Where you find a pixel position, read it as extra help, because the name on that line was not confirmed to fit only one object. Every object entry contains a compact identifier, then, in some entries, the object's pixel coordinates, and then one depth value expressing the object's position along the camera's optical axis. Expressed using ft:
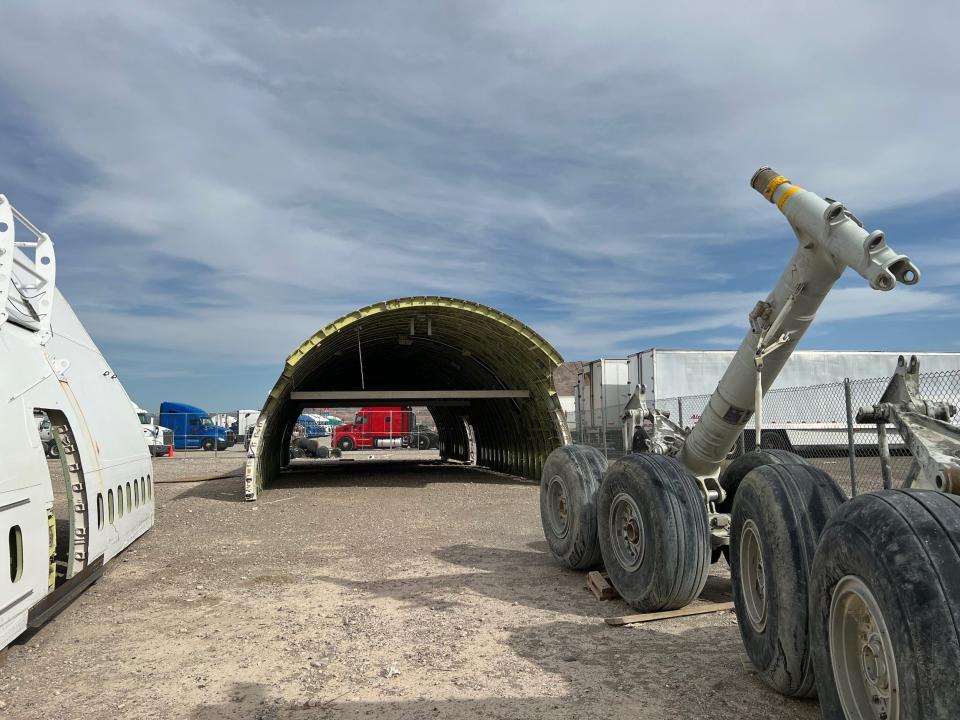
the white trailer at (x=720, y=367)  71.41
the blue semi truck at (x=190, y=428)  148.77
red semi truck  143.23
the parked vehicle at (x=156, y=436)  120.67
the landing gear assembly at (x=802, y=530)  8.56
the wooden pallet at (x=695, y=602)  19.25
